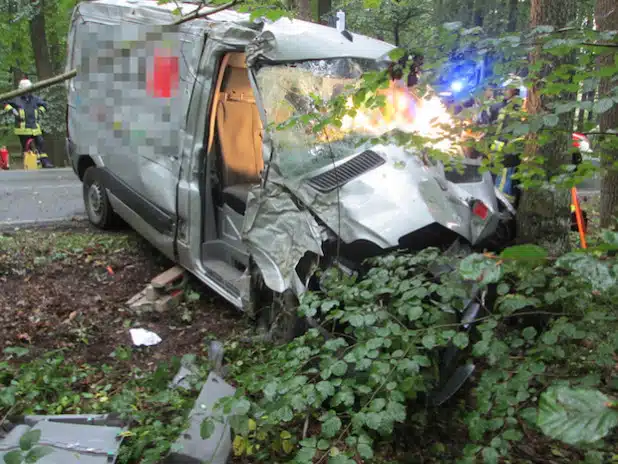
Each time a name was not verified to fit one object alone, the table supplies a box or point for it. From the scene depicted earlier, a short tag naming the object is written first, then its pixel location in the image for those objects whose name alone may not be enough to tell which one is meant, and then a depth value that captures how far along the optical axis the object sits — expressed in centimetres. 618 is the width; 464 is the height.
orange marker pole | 482
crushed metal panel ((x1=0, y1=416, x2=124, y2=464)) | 241
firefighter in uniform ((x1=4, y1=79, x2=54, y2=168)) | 1157
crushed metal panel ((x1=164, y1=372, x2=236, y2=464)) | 244
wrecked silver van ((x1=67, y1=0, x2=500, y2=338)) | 337
